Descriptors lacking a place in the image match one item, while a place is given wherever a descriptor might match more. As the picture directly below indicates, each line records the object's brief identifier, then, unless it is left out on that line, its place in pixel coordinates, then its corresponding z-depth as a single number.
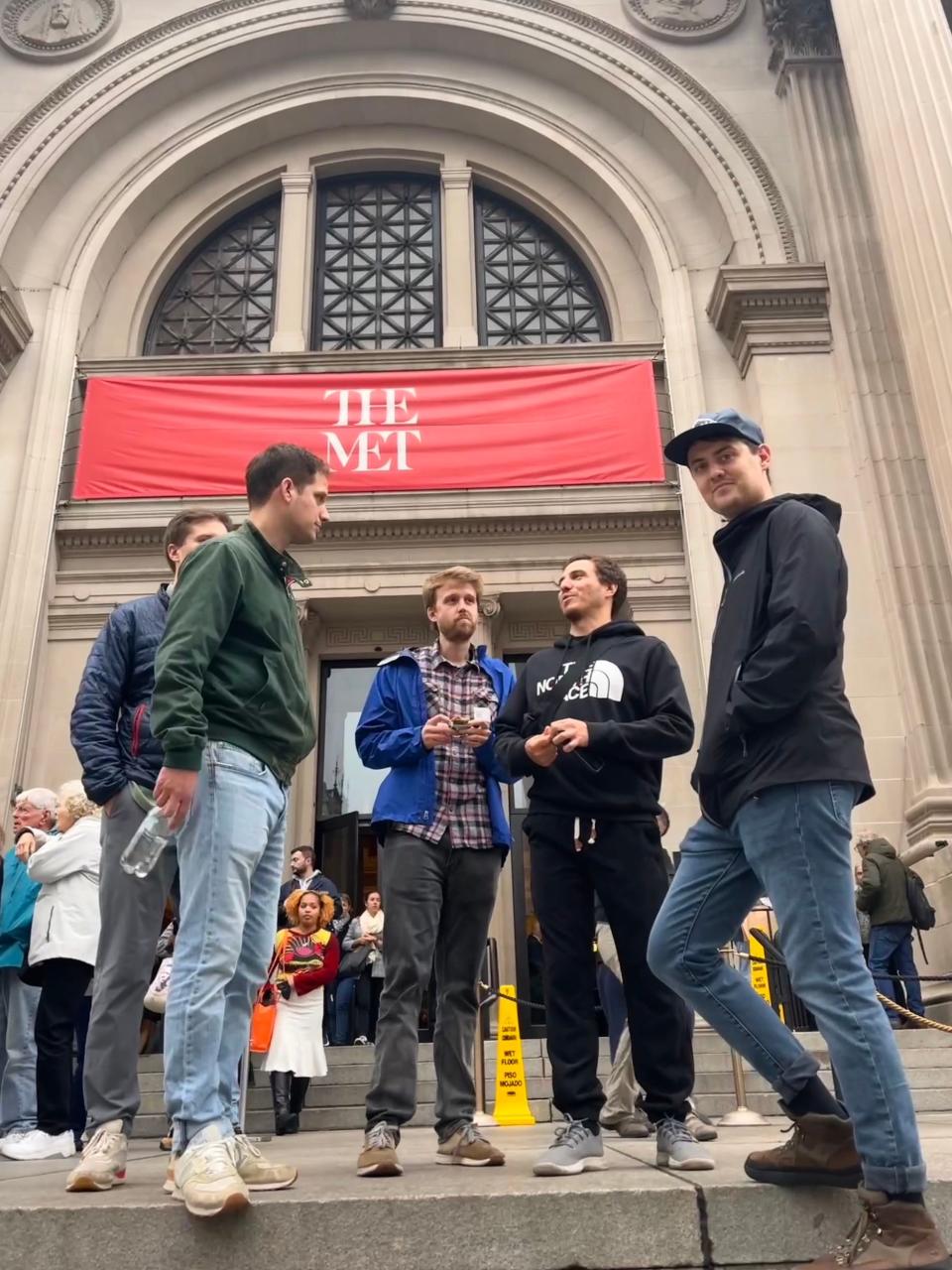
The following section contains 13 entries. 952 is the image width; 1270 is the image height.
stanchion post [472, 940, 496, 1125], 7.04
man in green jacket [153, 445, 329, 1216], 2.72
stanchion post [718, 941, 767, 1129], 6.25
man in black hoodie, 3.41
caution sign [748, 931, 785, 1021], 8.52
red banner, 14.47
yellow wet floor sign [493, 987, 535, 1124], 7.12
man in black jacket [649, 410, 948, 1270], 2.41
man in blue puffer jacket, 3.21
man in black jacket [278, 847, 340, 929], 9.51
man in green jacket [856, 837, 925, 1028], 8.88
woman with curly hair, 6.78
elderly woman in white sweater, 5.43
